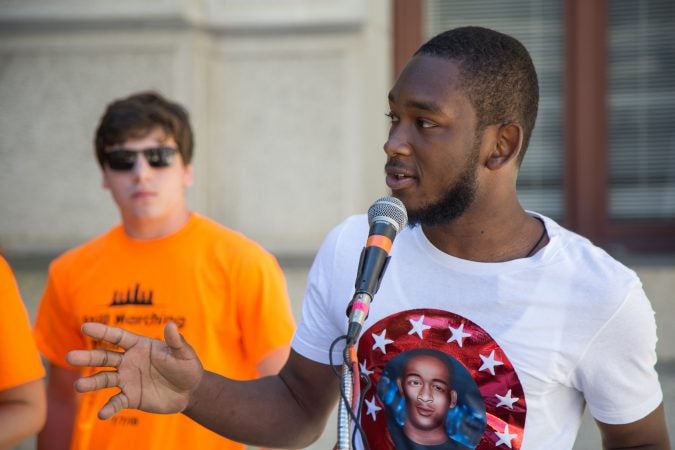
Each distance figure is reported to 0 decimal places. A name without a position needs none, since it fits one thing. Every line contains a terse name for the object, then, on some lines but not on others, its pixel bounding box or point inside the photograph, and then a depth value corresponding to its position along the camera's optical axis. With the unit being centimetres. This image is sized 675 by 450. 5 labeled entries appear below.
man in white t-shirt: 235
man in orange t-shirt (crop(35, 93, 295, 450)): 357
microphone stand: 190
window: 586
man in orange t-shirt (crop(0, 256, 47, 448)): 298
